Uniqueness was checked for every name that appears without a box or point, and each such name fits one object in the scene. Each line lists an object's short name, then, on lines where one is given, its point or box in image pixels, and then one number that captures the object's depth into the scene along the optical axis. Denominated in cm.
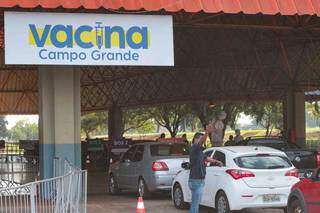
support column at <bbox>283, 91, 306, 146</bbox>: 3058
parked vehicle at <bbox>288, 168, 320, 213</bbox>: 1048
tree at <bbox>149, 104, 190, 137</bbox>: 5594
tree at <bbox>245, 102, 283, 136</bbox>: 5916
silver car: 1708
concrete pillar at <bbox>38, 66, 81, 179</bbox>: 1623
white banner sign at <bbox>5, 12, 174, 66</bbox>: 1432
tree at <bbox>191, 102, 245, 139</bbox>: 5119
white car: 1250
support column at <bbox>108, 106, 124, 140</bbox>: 4631
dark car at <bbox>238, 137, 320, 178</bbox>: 1844
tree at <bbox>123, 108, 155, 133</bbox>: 6925
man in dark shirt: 1276
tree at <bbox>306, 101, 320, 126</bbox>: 8125
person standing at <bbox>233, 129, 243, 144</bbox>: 2495
